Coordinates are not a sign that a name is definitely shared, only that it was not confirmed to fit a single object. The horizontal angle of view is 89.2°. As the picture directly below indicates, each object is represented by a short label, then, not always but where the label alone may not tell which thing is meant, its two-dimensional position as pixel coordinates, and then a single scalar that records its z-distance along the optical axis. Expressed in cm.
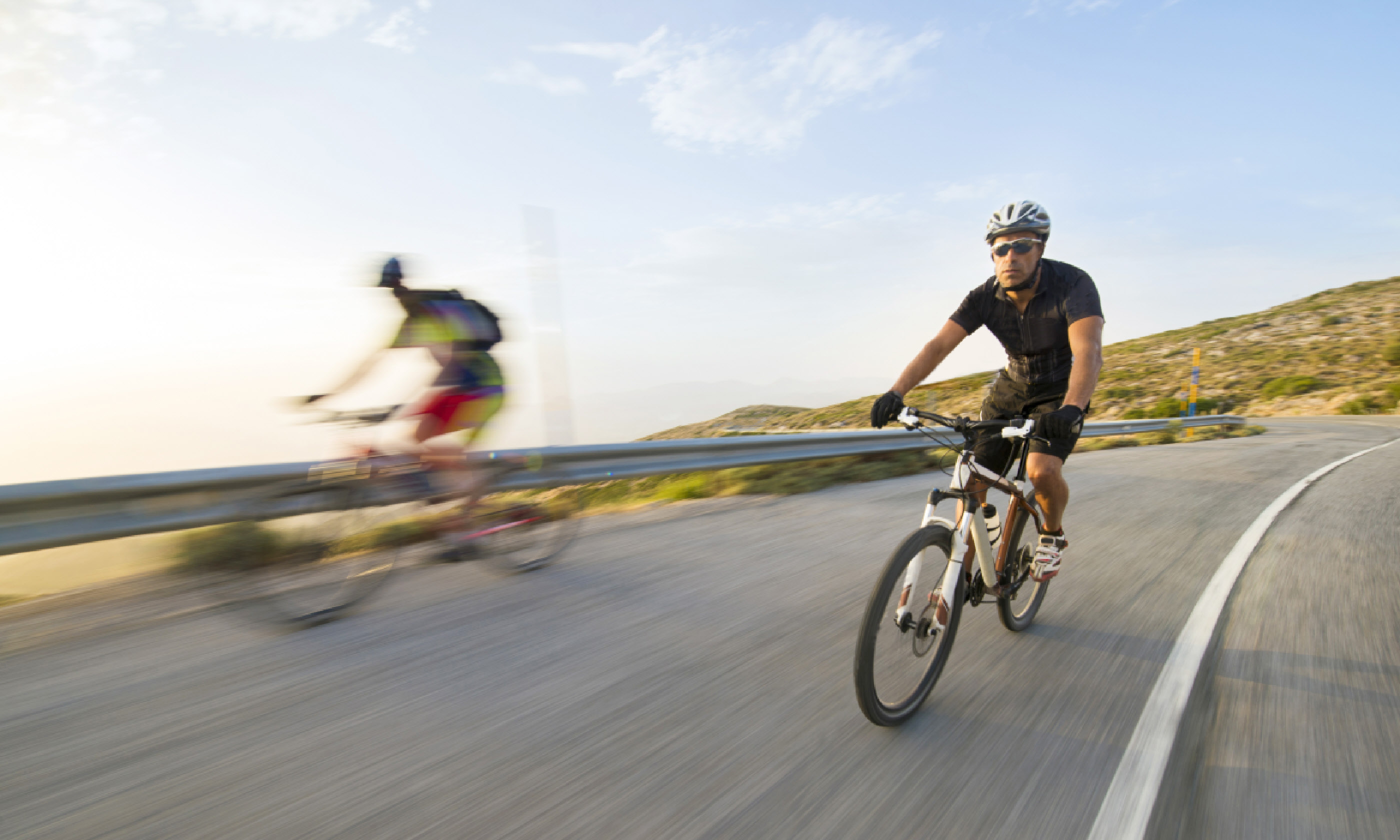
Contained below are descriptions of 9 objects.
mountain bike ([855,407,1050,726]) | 263
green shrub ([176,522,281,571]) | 423
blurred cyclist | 428
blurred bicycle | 381
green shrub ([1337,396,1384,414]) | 2805
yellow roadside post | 1775
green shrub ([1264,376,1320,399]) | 3231
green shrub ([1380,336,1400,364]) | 3475
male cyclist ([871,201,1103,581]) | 340
